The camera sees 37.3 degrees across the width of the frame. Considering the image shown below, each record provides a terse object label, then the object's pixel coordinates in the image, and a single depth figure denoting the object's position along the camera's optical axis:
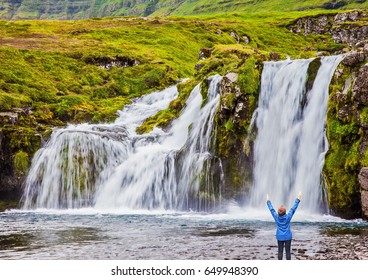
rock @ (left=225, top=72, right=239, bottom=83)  38.06
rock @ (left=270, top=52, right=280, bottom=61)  44.78
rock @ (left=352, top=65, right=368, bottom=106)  30.40
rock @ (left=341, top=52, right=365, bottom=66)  32.44
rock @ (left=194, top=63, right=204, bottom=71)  54.81
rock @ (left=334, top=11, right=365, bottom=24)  122.74
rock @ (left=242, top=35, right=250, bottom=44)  101.00
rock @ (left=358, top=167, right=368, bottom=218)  28.20
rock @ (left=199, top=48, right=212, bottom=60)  65.66
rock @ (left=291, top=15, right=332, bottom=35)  121.38
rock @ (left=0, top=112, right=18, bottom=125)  44.44
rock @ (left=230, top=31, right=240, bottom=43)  100.62
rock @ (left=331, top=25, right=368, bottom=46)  111.50
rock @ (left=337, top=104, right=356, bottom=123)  31.23
